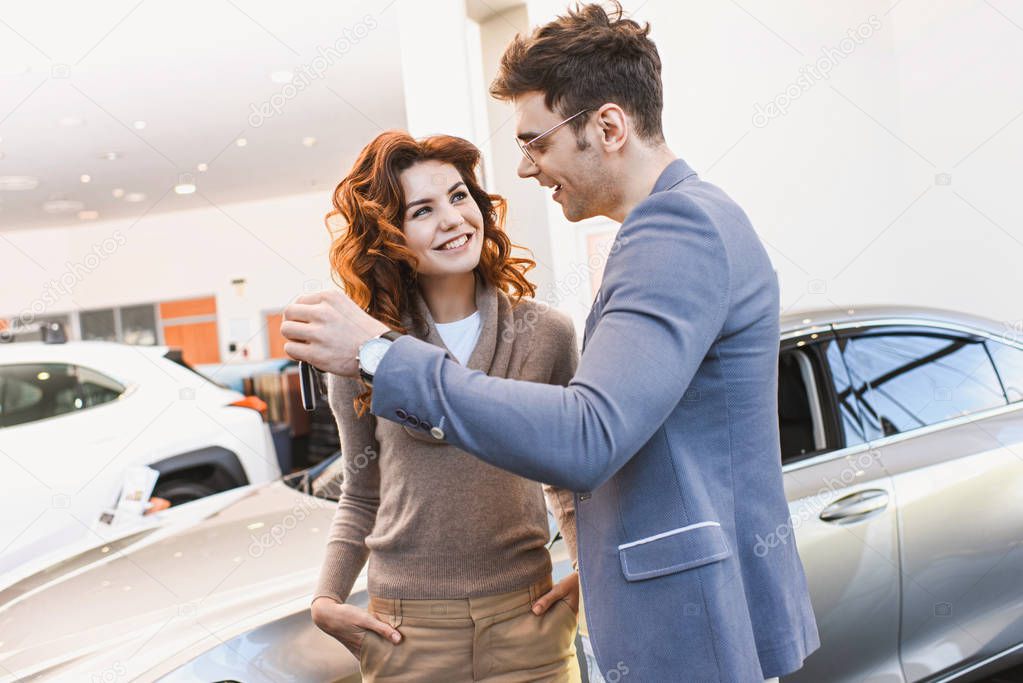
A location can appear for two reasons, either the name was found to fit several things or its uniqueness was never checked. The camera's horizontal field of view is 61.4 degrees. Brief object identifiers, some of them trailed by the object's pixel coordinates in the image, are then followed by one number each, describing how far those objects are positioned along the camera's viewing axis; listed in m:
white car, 3.75
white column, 4.02
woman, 1.37
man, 0.88
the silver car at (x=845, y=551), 1.75
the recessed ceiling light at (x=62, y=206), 11.36
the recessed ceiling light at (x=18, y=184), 9.66
